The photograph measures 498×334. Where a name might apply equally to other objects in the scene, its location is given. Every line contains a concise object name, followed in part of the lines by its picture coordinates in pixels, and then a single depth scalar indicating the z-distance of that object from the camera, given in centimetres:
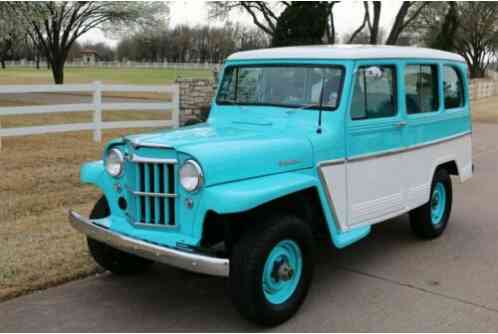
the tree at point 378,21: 2369
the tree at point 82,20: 3231
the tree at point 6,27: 1908
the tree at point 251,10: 2600
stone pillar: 1489
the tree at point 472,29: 3822
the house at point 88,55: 12219
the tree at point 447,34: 2572
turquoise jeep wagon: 382
